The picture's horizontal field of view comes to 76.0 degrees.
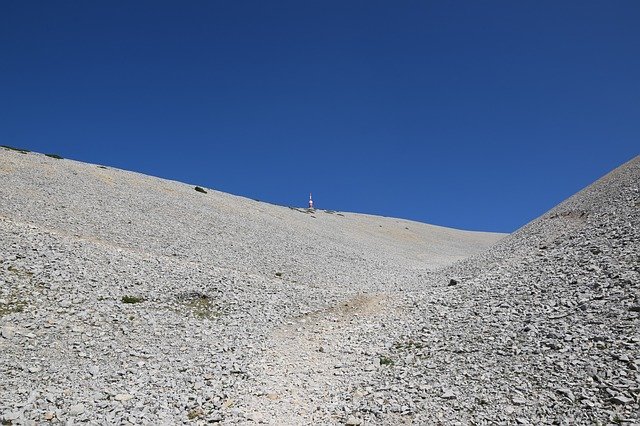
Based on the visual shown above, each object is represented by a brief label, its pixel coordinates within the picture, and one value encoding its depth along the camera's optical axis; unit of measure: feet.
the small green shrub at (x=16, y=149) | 154.80
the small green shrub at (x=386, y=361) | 47.93
